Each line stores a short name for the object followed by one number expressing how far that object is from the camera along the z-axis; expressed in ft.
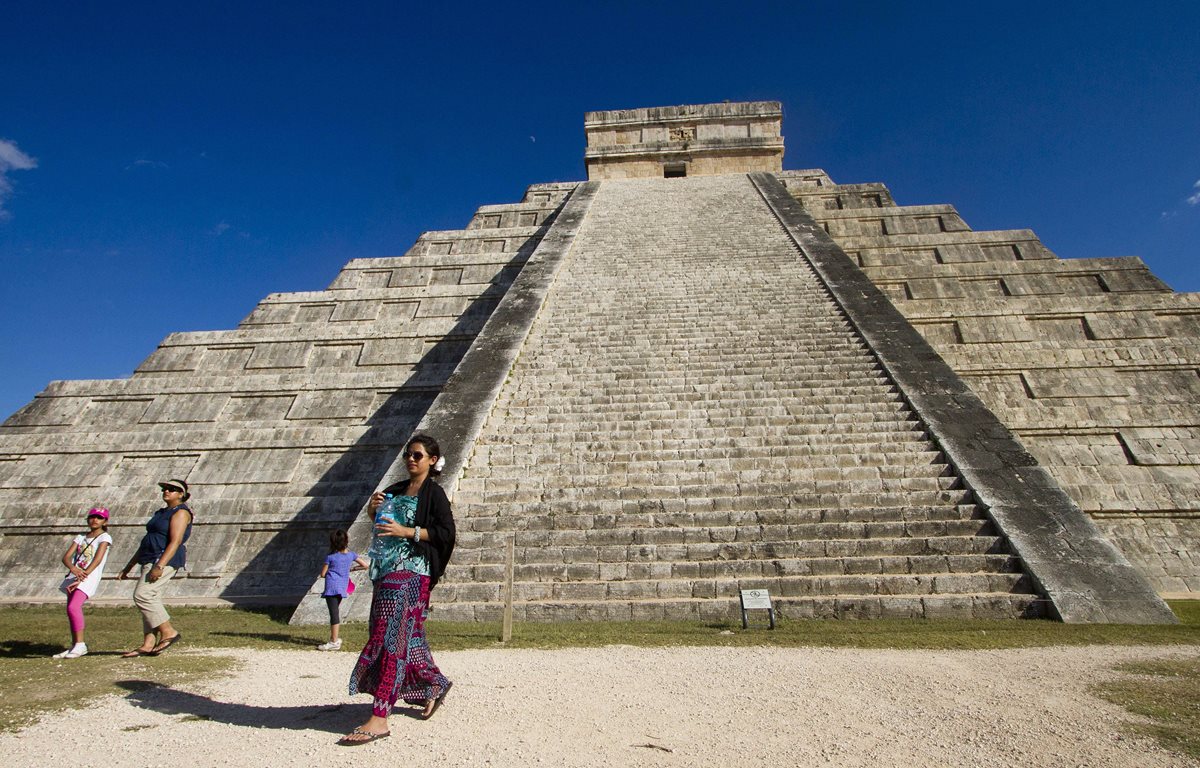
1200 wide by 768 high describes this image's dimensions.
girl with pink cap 15.10
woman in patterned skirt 9.90
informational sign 16.63
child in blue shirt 17.19
